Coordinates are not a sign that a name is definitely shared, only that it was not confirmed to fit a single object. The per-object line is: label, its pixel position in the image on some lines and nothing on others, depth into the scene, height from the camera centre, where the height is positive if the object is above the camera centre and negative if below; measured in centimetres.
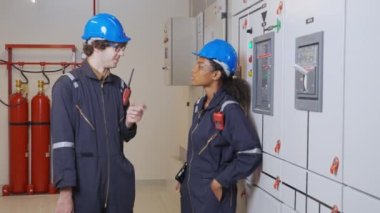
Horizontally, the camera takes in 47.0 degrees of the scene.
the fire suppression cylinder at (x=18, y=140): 500 -55
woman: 218 -23
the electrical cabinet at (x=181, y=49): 409 +42
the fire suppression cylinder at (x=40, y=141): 504 -56
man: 205 -18
